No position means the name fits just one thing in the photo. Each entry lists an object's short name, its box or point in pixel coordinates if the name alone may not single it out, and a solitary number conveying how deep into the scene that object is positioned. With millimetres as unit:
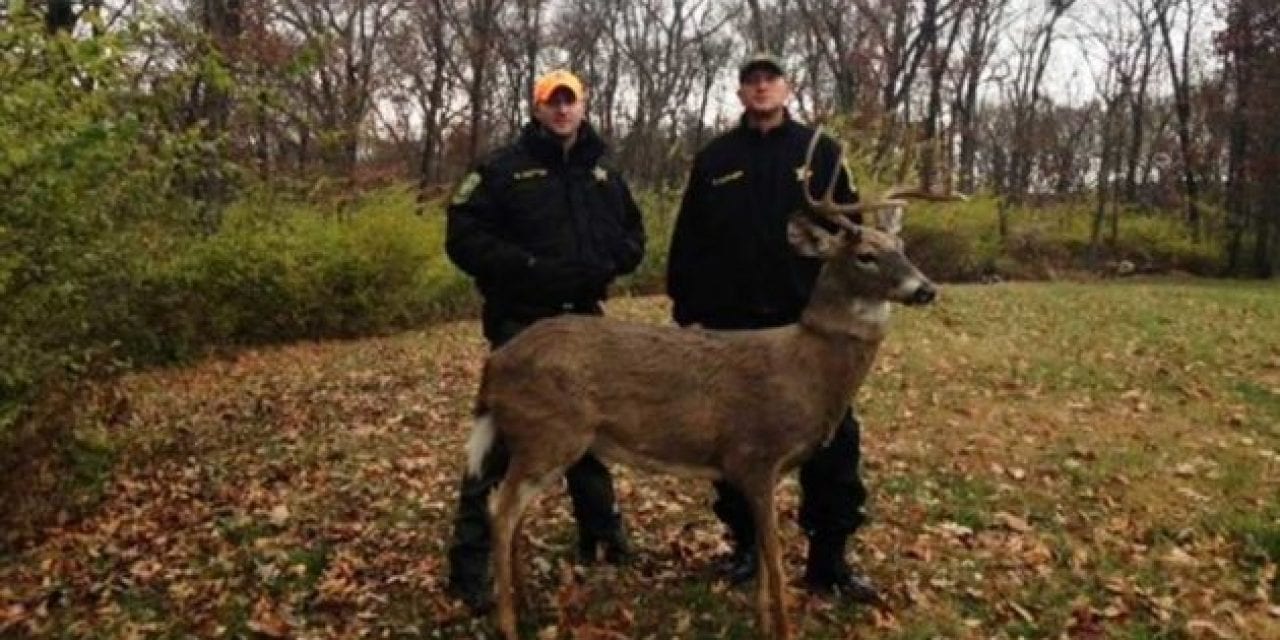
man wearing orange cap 5512
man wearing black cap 5434
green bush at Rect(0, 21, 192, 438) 6238
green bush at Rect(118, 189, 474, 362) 14766
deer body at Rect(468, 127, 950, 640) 4949
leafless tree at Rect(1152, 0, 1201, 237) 36156
